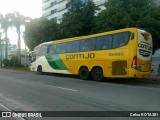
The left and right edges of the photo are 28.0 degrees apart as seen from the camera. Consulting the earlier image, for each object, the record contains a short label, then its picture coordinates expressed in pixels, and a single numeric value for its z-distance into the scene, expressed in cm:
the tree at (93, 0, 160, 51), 2361
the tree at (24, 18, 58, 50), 3853
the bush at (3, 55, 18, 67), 5224
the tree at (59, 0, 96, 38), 2990
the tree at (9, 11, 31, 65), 5362
